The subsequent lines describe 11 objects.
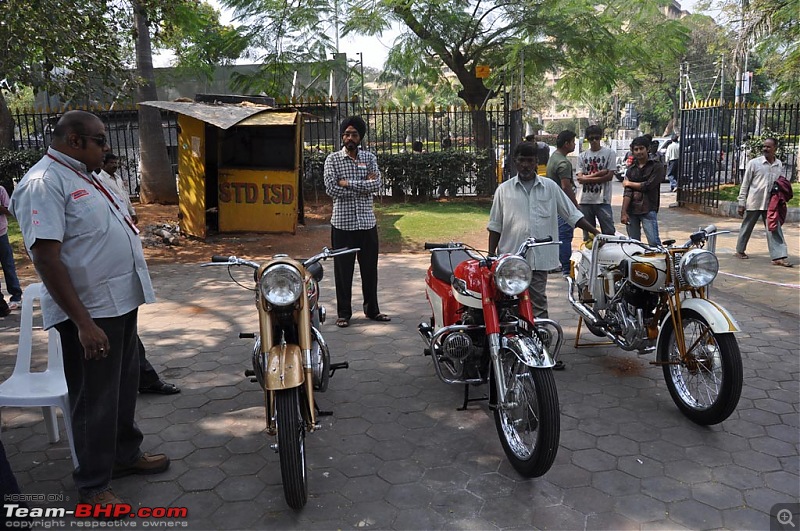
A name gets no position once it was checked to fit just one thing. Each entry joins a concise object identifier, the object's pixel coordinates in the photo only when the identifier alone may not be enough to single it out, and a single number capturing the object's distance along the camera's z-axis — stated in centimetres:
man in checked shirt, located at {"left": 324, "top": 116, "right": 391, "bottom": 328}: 573
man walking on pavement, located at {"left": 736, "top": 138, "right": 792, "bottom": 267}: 818
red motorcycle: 321
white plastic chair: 334
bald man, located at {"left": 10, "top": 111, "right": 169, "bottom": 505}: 275
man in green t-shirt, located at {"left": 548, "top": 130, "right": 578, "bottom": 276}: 741
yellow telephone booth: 1001
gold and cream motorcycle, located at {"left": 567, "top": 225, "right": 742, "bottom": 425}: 369
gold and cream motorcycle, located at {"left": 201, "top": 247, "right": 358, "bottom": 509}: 298
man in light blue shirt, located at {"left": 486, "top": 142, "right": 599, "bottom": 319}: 468
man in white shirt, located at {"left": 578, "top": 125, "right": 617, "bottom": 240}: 746
